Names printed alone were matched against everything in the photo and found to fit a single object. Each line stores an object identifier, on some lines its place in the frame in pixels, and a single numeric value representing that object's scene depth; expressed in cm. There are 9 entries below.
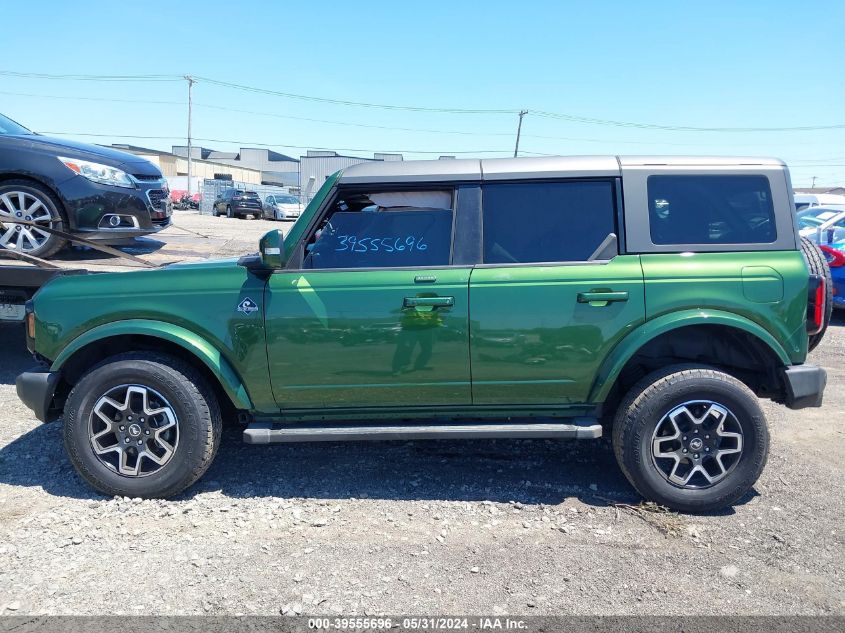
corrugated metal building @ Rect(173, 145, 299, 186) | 8644
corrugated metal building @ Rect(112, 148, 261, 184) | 6988
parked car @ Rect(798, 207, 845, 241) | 897
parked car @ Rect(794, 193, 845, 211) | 1769
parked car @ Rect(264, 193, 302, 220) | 3306
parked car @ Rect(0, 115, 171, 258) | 534
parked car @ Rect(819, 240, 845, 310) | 822
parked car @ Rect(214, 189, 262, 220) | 3209
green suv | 356
